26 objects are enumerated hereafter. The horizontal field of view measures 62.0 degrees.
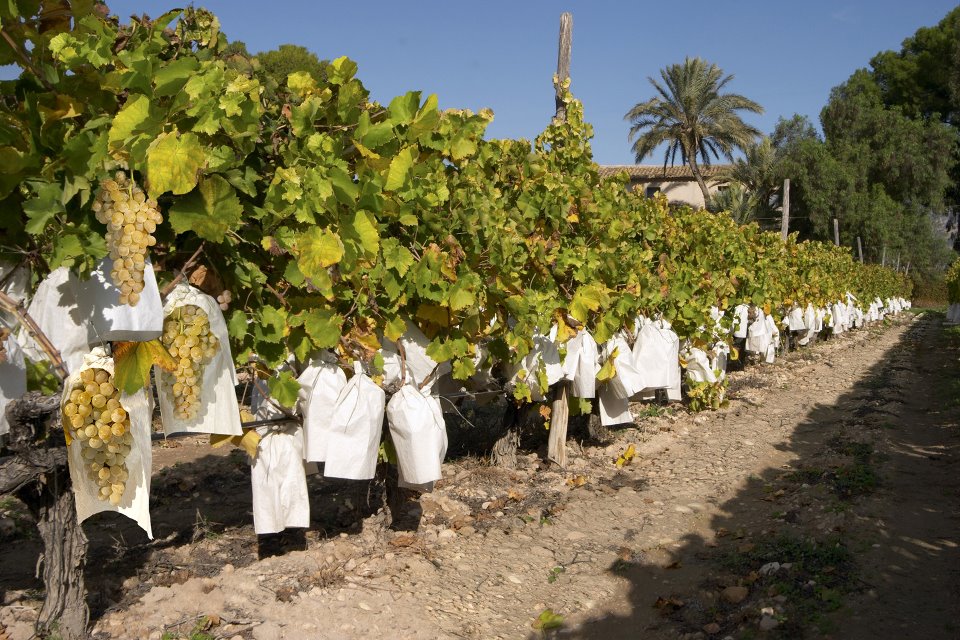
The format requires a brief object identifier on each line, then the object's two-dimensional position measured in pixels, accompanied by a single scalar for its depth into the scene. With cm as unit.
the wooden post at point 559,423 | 634
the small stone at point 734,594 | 391
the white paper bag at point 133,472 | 259
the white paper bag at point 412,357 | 409
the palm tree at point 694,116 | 3422
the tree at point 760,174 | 3756
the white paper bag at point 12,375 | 244
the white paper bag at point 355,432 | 363
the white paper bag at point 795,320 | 1441
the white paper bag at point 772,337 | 1167
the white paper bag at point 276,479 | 370
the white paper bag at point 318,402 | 363
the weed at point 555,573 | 431
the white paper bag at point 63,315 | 249
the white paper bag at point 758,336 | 1125
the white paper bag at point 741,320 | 1038
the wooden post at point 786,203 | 2069
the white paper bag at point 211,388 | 275
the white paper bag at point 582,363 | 587
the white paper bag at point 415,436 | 393
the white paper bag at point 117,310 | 238
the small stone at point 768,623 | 352
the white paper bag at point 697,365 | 852
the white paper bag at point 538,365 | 559
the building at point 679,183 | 4366
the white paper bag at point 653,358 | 664
